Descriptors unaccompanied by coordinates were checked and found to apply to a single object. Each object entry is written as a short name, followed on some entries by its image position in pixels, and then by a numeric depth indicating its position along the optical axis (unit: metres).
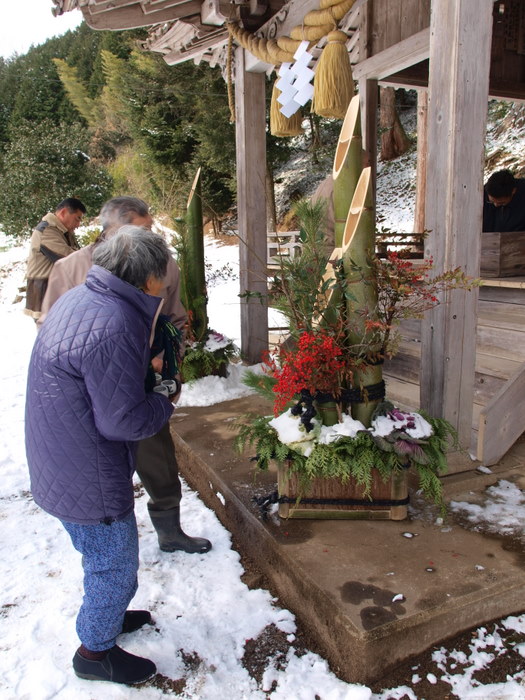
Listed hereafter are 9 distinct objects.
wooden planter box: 2.44
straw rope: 3.47
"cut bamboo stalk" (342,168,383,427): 2.31
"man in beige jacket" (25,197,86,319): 4.12
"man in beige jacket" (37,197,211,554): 2.58
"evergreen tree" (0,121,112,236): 15.88
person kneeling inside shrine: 4.23
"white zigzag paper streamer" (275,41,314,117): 3.83
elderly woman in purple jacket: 1.67
